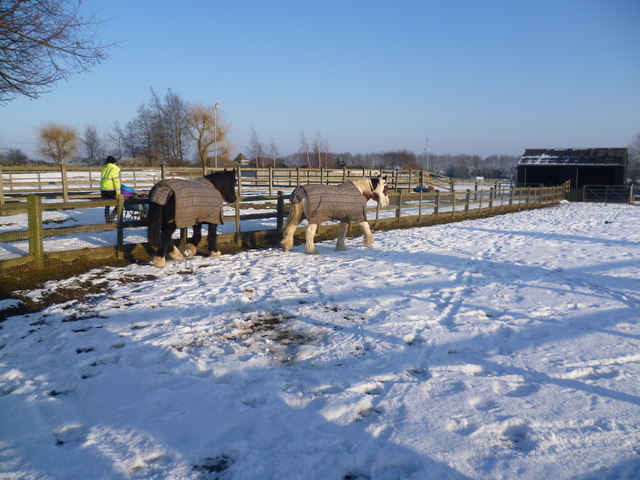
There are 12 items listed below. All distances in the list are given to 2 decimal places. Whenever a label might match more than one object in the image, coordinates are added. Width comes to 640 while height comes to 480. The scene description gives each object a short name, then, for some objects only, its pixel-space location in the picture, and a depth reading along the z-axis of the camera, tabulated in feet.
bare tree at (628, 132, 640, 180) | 250.80
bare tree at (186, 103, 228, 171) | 125.80
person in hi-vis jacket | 30.30
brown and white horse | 25.77
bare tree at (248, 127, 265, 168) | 180.75
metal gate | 93.81
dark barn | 108.88
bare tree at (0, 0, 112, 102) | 19.85
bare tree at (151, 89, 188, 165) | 114.21
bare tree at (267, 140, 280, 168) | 187.38
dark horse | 22.00
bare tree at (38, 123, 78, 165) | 152.66
